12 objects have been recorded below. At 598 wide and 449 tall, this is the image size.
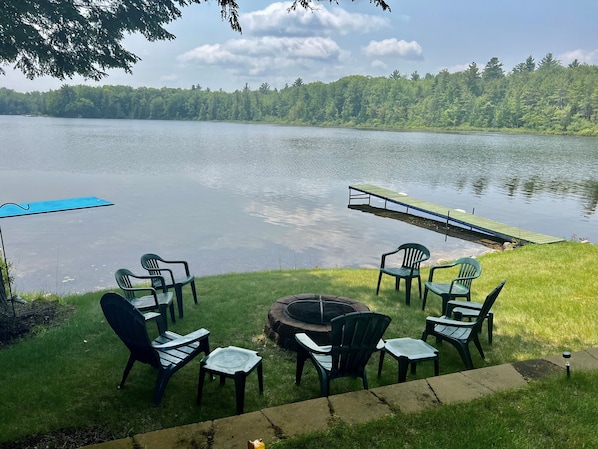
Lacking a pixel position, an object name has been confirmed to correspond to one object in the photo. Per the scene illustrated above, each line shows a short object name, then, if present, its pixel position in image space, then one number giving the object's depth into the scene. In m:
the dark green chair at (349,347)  3.64
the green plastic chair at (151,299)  5.25
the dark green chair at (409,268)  6.70
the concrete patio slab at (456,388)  3.51
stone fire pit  4.81
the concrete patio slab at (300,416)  3.05
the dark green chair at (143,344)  3.69
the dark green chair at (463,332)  4.41
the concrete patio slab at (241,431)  2.88
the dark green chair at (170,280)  6.04
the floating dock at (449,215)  13.85
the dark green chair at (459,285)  5.89
